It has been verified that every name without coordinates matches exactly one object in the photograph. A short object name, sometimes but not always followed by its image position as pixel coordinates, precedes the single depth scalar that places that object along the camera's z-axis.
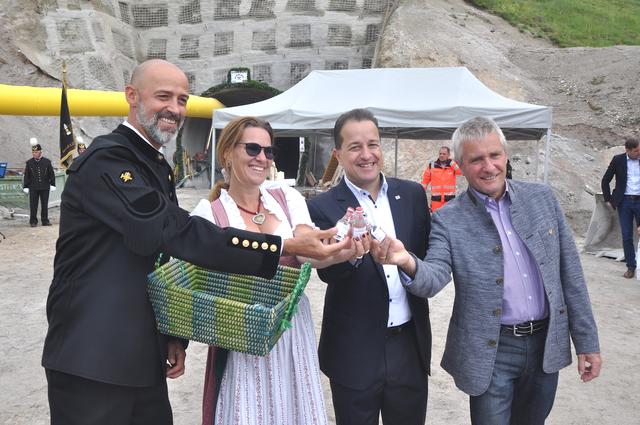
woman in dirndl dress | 2.00
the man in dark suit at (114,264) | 1.70
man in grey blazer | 2.10
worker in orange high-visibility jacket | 10.10
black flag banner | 11.57
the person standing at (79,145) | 14.26
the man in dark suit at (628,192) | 7.12
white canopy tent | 9.33
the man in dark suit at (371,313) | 2.21
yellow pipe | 12.39
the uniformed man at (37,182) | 11.38
